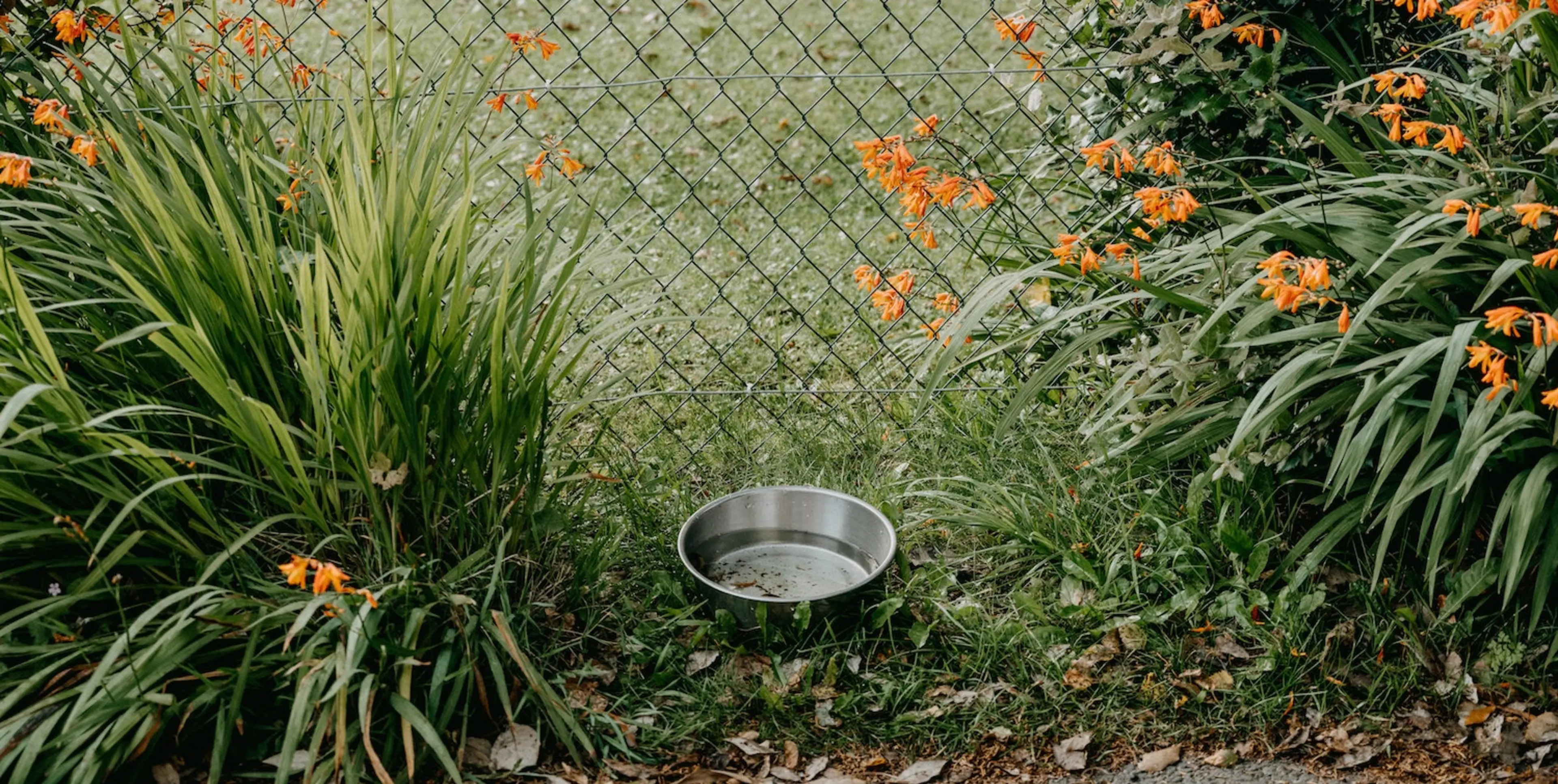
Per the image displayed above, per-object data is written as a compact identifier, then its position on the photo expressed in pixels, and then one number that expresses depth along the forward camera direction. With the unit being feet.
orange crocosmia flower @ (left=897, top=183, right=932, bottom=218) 9.16
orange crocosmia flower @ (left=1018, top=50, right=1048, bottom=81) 9.98
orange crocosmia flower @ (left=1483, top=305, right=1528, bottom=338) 6.99
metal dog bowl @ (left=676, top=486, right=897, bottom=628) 9.81
